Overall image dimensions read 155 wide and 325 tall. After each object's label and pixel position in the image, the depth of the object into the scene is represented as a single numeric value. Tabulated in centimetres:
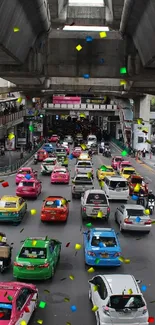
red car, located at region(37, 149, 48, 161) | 5294
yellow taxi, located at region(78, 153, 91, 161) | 4619
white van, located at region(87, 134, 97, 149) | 7400
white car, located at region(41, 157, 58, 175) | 4201
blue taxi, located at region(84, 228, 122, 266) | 1642
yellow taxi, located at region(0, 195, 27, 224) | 2255
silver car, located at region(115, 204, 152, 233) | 2125
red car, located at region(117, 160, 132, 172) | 4251
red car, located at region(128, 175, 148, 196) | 3183
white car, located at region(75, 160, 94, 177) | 3716
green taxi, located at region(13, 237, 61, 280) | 1497
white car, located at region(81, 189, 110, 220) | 2331
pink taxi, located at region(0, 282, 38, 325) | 1136
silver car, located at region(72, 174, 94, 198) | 2988
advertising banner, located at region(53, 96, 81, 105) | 8150
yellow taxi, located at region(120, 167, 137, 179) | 3725
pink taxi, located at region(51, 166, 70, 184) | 3622
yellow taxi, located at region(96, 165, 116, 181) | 3679
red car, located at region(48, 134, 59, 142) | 8067
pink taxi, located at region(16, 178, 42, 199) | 2930
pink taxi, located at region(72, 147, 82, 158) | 5769
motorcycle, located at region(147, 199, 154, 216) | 2603
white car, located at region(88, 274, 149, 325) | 1159
